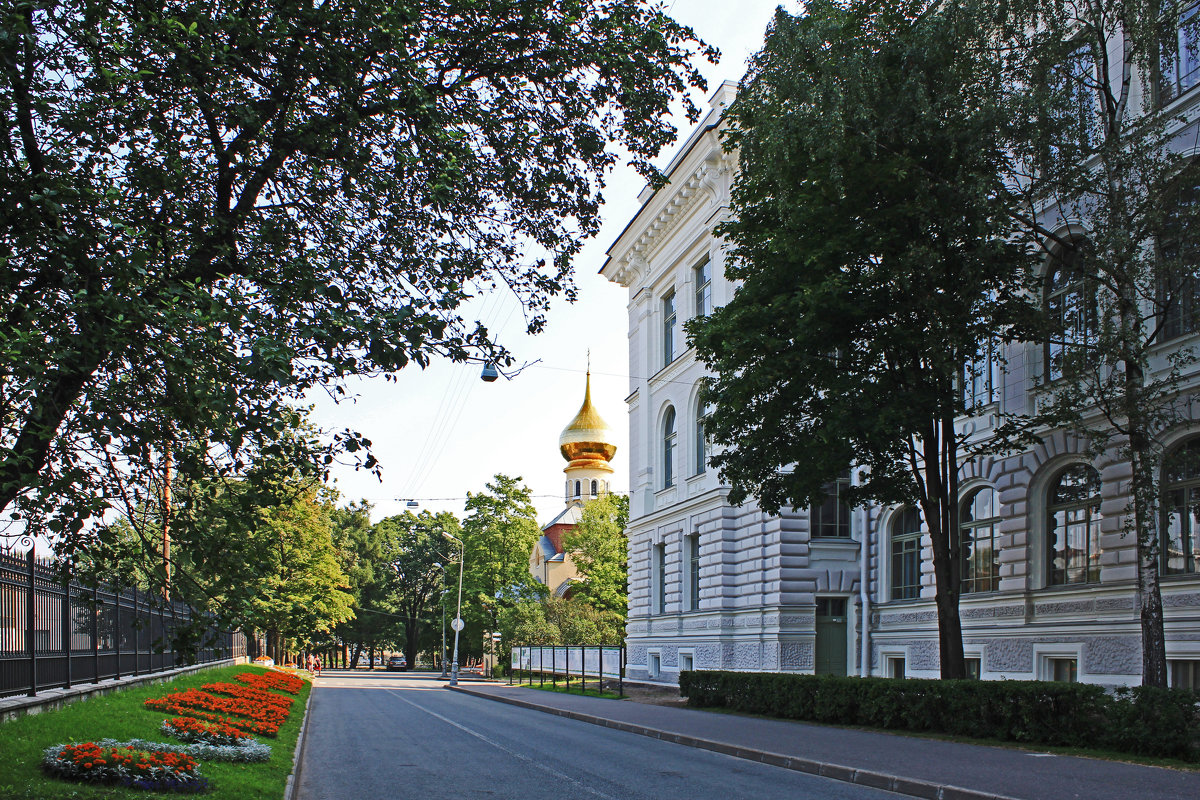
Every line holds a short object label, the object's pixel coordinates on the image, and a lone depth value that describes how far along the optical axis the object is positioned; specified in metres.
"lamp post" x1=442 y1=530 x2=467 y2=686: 47.80
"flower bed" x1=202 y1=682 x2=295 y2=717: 20.03
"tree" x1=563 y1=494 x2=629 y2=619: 64.62
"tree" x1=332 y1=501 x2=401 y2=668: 93.38
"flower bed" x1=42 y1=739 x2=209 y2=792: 8.88
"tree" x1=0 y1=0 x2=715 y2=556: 6.99
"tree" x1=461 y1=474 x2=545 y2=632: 70.69
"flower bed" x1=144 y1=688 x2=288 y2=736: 15.54
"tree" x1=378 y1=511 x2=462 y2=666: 93.25
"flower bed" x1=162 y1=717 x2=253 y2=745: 12.86
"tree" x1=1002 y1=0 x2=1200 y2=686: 14.77
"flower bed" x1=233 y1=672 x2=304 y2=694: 25.97
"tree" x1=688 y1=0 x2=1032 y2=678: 16.88
